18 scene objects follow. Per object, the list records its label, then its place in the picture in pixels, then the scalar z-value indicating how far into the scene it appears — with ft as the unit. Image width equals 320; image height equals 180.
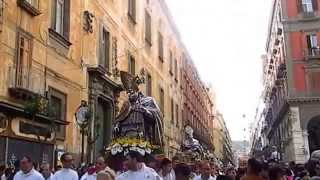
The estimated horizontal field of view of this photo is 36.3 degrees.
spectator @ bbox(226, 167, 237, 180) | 33.09
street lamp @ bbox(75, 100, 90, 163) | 51.24
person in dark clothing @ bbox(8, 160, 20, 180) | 34.40
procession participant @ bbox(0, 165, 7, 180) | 34.90
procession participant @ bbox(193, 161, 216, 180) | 28.27
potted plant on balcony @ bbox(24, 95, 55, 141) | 41.60
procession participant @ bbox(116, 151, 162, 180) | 20.93
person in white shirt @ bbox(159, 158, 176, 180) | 26.66
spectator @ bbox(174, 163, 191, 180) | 22.15
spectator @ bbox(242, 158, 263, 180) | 19.34
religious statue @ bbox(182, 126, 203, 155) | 58.26
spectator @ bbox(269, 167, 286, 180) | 22.22
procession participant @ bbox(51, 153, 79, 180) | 29.09
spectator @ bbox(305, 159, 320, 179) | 28.09
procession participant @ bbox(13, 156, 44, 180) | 28.60
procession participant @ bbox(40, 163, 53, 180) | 35.32
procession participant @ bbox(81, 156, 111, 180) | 23.75
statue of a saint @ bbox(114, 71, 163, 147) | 35.81
